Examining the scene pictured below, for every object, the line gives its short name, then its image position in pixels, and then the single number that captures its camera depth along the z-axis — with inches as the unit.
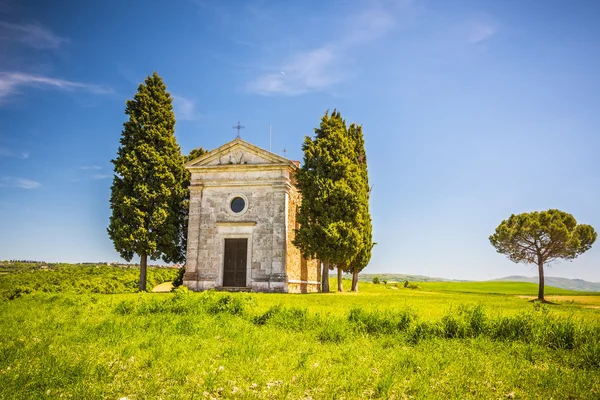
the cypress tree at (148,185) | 1100.5
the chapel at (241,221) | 1070.4
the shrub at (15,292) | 840.3
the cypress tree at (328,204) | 1025.5
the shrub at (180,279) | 1170.4
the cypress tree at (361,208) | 1099.9
